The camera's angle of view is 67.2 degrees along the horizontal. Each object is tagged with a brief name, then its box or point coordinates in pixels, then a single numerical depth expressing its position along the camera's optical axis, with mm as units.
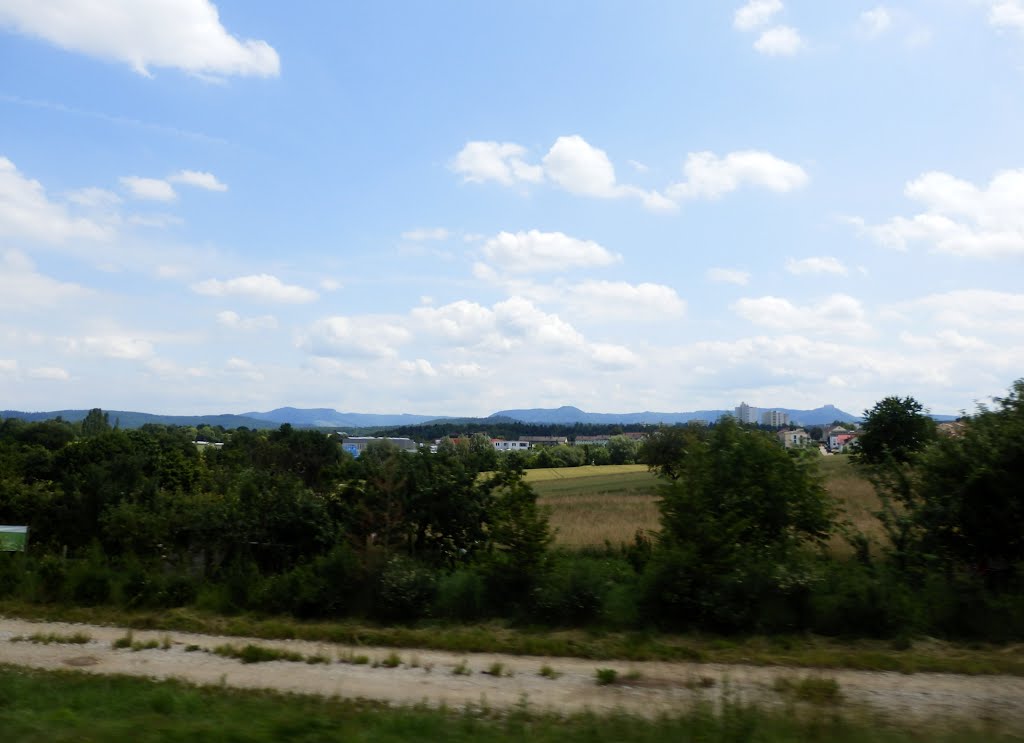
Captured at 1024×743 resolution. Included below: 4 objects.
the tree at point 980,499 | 12797
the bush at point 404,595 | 12922
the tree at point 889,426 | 40000
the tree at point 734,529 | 11836
